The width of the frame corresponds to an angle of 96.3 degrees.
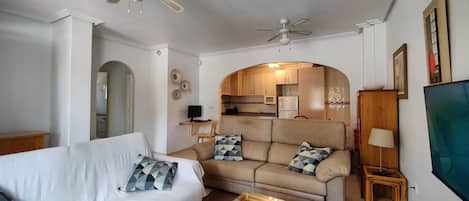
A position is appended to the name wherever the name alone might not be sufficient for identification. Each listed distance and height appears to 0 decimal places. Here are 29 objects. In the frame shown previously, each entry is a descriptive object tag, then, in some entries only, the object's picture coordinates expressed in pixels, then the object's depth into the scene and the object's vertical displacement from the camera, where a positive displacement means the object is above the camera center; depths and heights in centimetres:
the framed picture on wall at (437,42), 136 +43
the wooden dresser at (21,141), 258 -44
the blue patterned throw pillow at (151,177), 198 -68
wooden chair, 507 -72
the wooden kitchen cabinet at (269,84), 645 +65
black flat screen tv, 101 -16
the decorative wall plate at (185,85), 520 +52
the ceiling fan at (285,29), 313 +118
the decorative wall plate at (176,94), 498 +28
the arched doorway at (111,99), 525 +19
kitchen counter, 683 -30
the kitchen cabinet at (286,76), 608 +84
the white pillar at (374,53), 338 +84
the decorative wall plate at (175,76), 489 +71
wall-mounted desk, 510 -48
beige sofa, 236 -75
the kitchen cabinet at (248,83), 681 +71
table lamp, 228 -38
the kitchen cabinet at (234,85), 668 +66
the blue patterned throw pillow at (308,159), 254 -69
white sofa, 151 -56
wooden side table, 227 -87
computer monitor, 533 -14
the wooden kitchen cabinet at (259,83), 664 +68
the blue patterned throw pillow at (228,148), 318 -66
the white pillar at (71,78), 305 +44
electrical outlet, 202 -85
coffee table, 190 -85
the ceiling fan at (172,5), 203 +101
